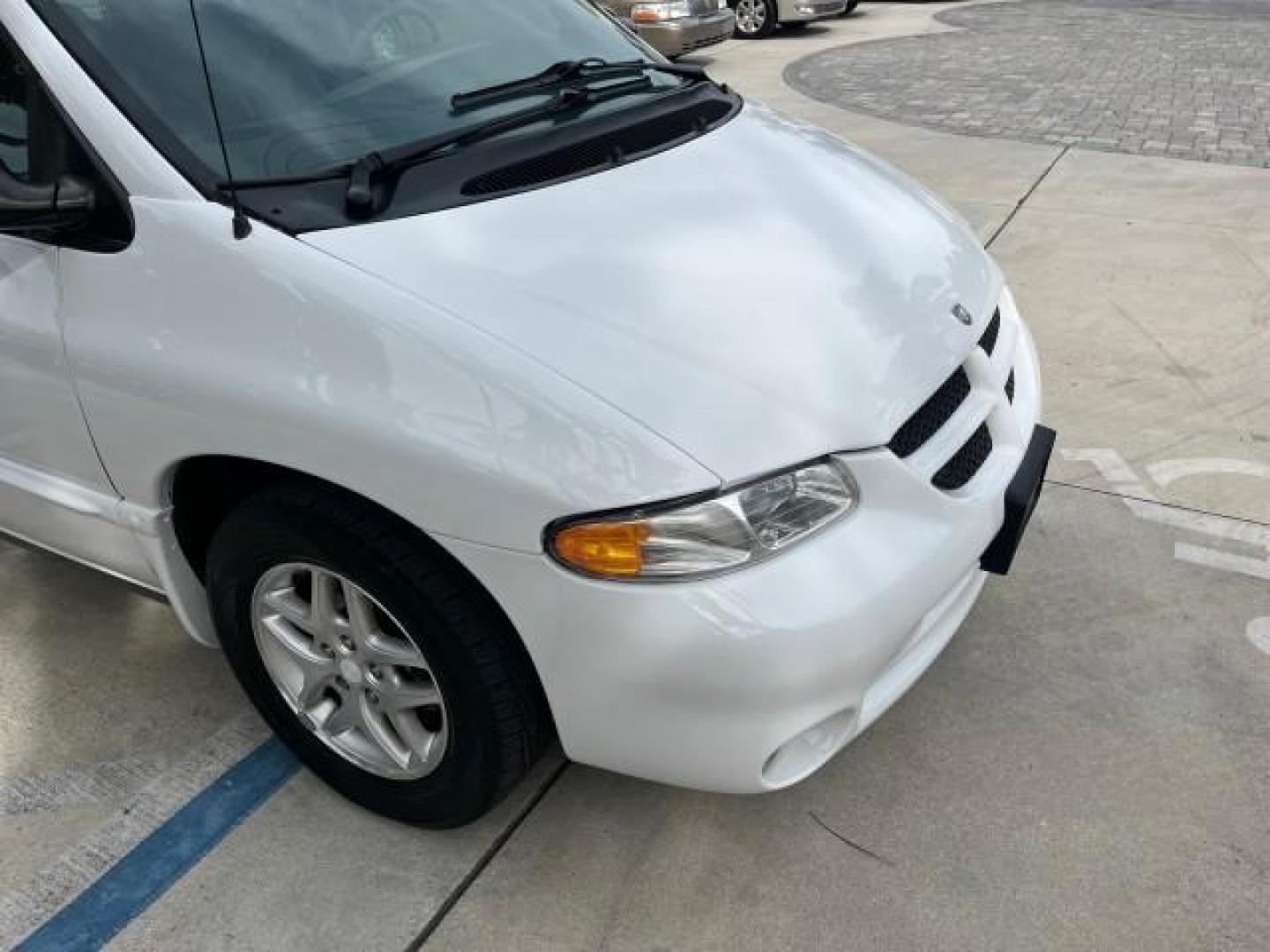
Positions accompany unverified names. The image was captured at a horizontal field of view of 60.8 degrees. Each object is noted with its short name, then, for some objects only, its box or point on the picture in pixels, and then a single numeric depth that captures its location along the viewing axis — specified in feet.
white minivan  5.77
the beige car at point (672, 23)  34.01
